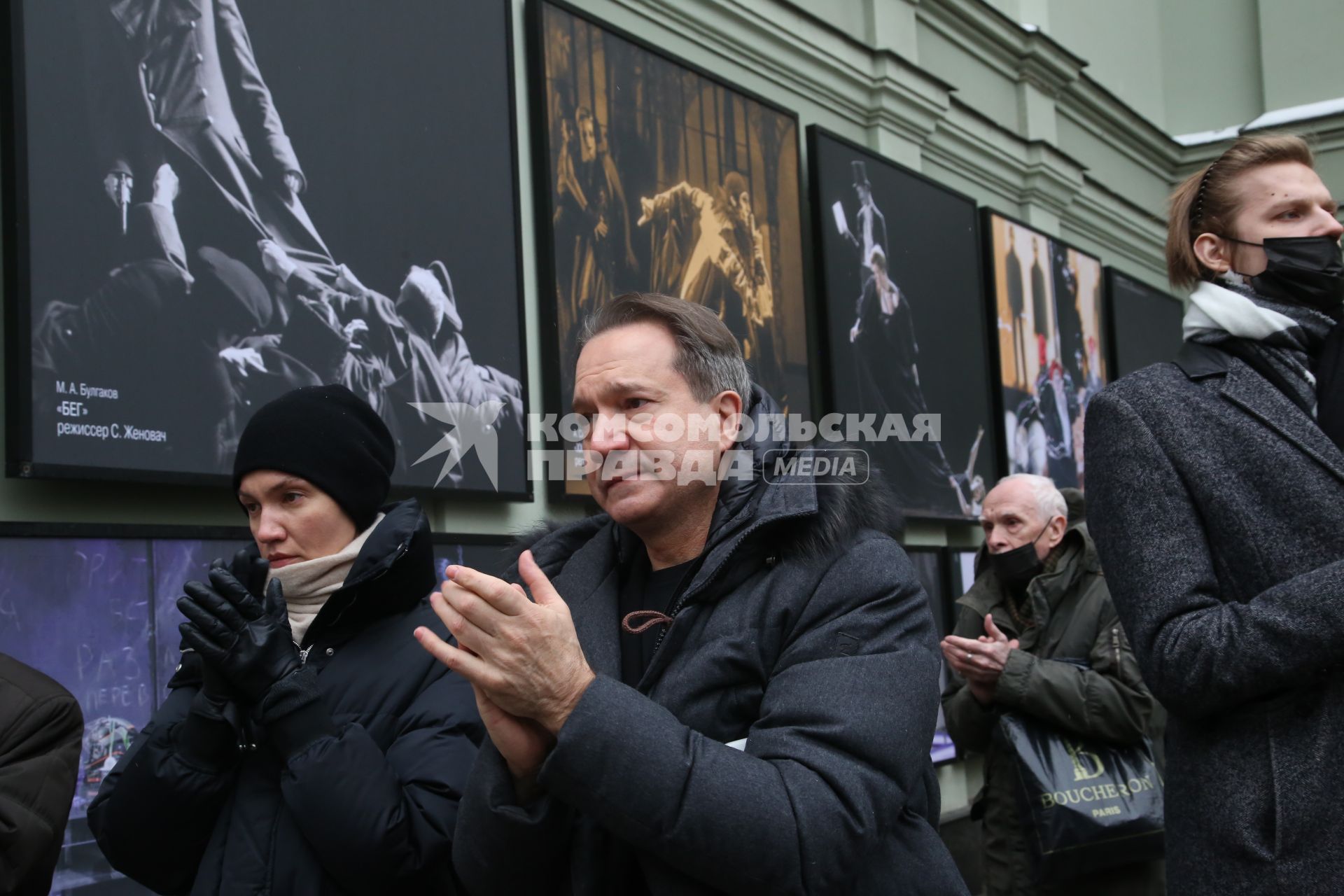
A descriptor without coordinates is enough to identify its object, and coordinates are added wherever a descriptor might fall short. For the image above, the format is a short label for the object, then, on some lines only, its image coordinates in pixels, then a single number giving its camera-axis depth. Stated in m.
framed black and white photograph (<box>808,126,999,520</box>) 6.97
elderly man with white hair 3.59
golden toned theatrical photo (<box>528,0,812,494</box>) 5.22
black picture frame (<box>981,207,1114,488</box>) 8.58
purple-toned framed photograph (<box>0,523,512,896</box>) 3.28
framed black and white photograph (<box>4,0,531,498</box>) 3.34
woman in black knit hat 2.15
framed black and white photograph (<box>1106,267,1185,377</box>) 10.48
